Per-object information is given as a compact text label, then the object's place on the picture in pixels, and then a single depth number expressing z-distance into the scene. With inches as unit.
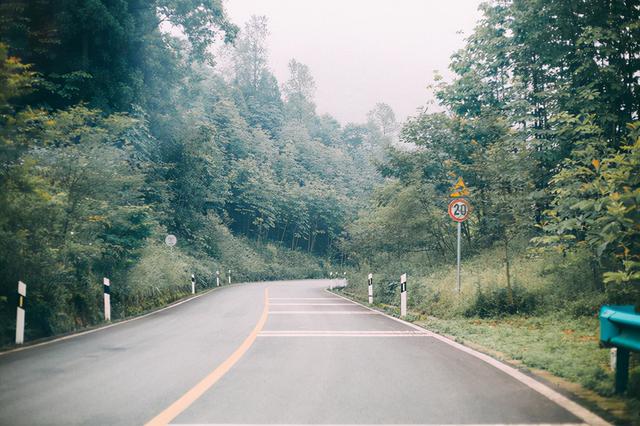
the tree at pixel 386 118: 3828.7
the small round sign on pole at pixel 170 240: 1058.1
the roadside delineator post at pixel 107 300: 478.3
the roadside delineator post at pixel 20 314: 328.8
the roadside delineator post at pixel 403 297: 488.9
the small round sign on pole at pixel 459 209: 494.6
